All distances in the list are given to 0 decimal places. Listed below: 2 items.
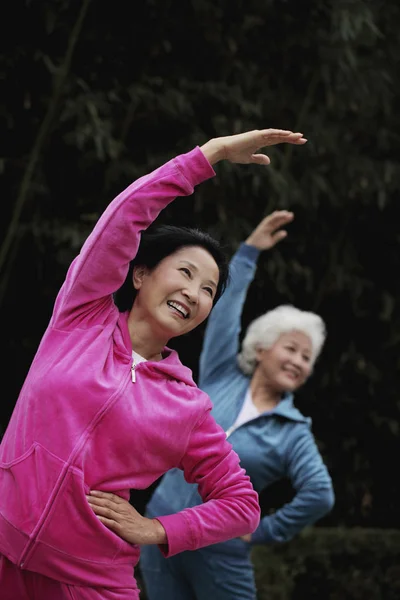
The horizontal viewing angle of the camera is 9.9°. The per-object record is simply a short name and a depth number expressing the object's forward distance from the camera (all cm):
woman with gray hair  505
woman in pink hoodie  394
